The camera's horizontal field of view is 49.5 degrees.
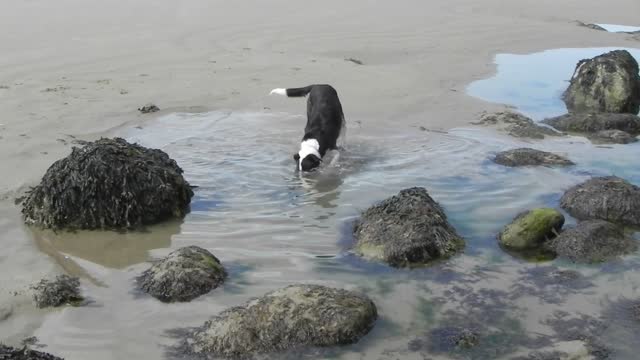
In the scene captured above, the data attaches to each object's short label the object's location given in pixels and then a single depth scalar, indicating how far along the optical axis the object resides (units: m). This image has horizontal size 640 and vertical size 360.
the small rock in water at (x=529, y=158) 7.39
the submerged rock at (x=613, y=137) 8.34
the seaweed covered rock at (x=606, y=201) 5.95
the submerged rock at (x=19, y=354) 3.26
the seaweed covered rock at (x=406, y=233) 5.25
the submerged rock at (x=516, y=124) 8.63
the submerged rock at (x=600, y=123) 8.78
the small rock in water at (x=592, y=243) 5.30
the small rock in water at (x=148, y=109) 9.23
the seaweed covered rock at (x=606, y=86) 9.93
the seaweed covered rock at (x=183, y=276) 4.62
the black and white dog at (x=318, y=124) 7.41
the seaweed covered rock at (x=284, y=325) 4.05
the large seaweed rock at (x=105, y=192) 5.74
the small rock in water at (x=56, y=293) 4.48
